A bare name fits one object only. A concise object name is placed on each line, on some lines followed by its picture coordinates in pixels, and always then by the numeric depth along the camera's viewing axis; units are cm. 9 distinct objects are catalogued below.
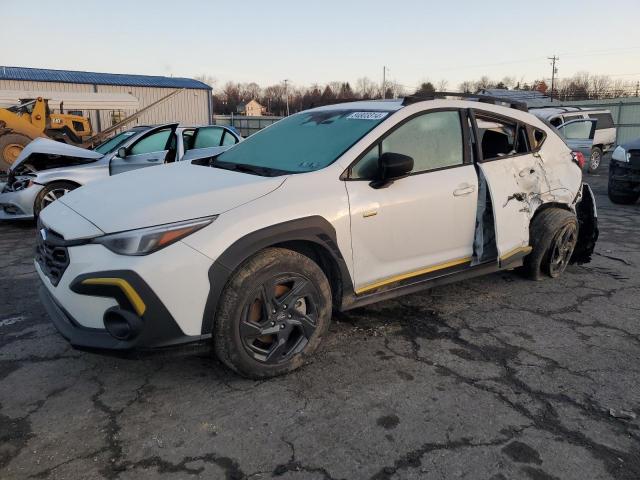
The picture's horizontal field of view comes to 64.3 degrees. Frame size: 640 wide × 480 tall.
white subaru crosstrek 259
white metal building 3114
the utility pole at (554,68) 7888
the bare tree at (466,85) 8106
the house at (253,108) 9439
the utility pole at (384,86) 7147
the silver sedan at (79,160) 760
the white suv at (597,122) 1577
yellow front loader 1243
